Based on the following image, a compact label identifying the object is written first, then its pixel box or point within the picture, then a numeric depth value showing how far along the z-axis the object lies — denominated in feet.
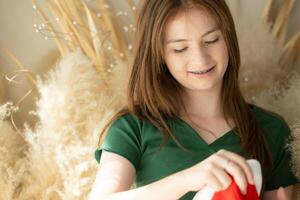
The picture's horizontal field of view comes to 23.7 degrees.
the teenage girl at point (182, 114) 4.33
